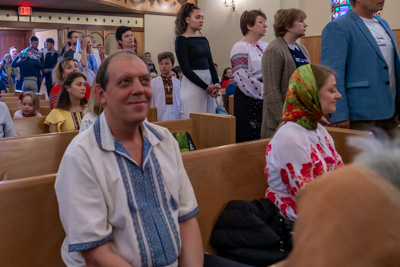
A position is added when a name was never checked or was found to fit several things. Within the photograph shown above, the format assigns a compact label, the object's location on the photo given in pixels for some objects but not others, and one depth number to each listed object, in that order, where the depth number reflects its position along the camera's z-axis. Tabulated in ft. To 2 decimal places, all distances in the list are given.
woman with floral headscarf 6.98
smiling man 5.09
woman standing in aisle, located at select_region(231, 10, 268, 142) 12.04
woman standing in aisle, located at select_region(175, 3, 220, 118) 13.09
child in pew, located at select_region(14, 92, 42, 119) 16.06
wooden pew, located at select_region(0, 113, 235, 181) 8.91
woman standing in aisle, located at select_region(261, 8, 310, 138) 10.21
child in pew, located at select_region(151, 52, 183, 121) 16.58
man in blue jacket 9.21
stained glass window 29.97
